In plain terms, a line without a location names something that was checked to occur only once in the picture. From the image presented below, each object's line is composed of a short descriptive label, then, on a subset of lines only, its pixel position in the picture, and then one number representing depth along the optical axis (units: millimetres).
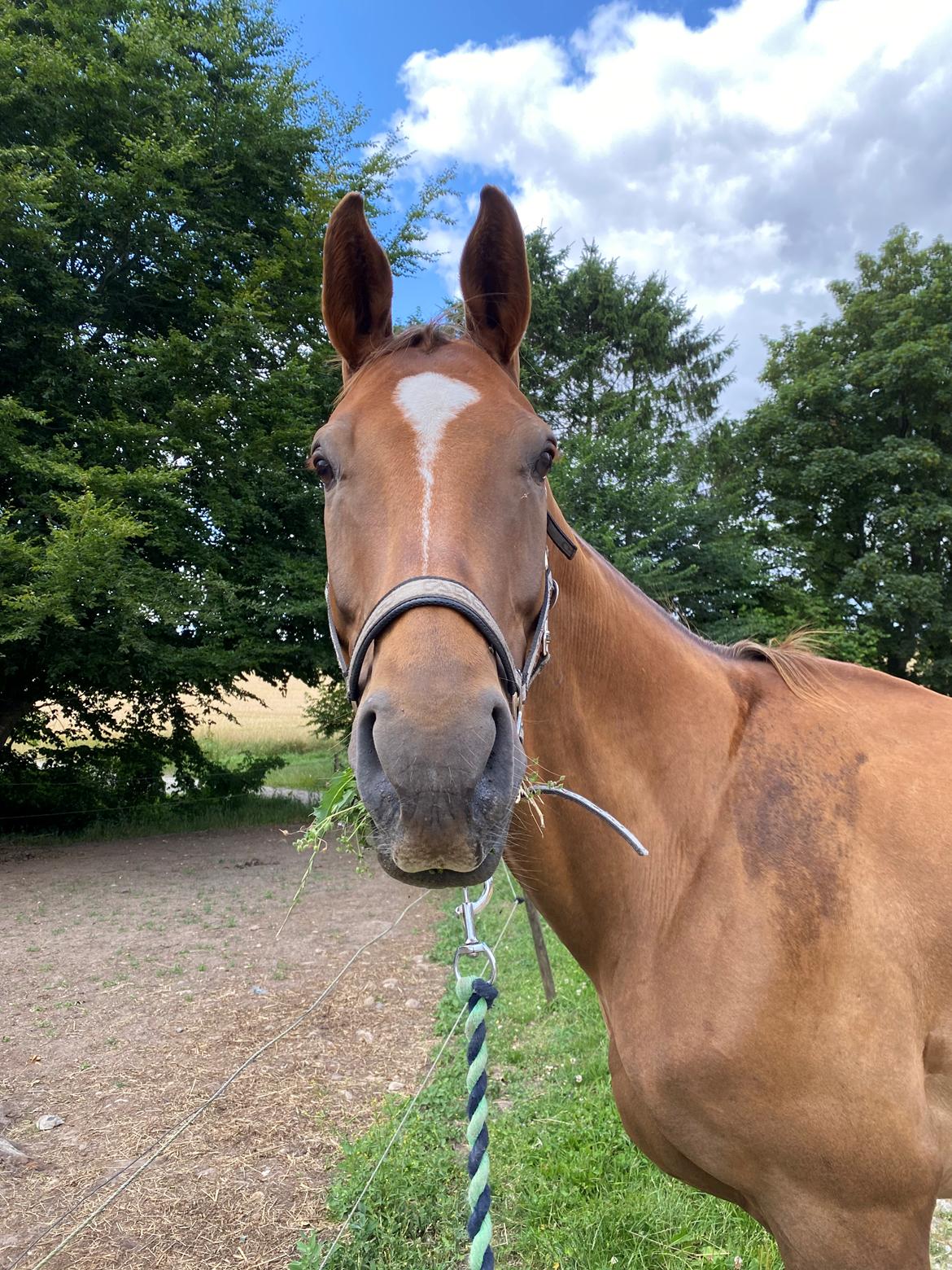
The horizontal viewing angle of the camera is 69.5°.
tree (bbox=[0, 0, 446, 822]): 8352
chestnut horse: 1224
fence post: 4551
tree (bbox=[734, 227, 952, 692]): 17203
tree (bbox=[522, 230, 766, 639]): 14023
